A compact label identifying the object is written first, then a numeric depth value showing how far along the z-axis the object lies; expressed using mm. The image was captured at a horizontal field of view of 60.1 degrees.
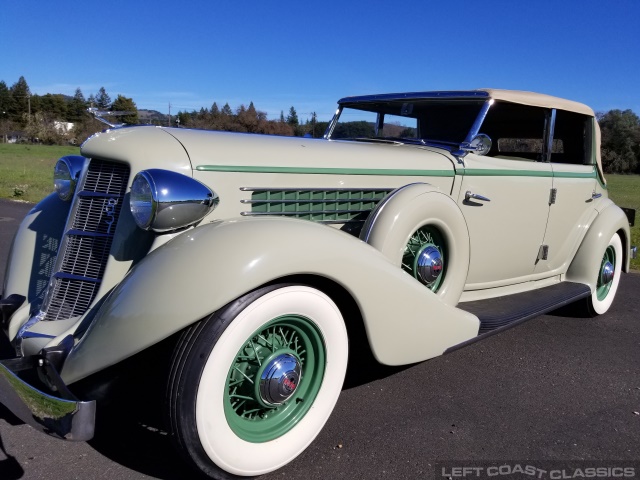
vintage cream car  2088
